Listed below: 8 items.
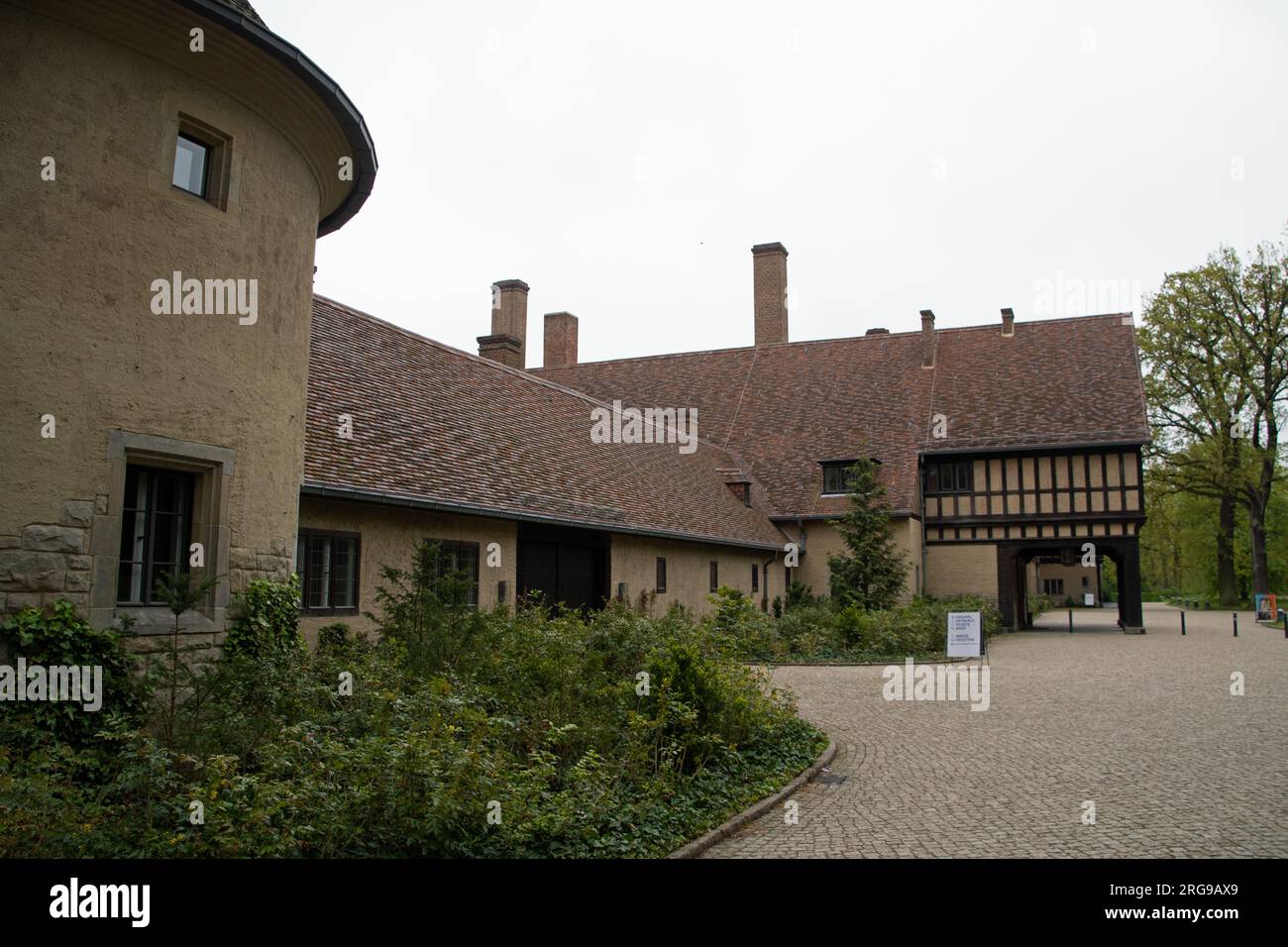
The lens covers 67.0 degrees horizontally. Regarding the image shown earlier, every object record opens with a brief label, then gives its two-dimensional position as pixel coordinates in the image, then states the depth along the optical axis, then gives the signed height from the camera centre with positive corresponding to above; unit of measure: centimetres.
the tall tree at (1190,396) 3953 +775
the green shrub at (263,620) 905 -44
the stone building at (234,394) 752 +210
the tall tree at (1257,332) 3866 +997
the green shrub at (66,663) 678 -78
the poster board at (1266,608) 3362 -89
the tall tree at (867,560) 2630 +52
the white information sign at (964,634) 1814 -102
